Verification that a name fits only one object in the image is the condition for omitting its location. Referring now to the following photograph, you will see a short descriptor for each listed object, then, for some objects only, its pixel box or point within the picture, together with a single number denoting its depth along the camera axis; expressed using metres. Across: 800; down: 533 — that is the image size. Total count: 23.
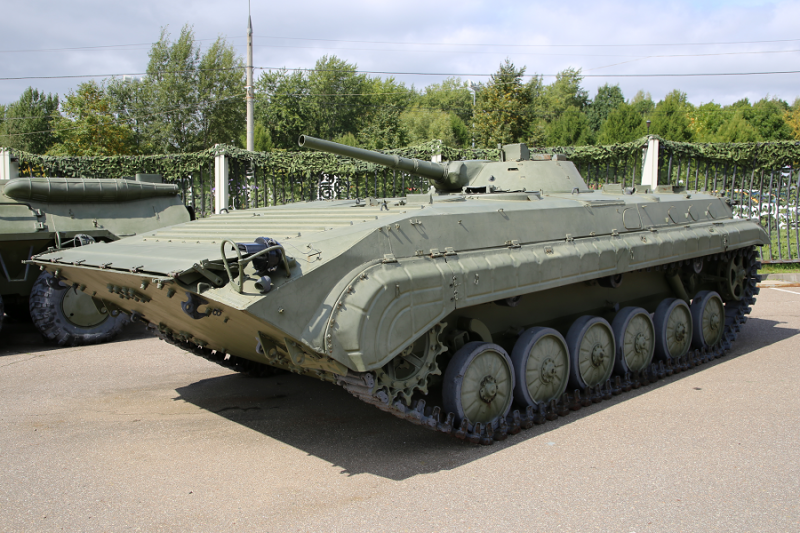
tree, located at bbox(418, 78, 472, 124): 69.56
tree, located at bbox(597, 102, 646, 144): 29.88
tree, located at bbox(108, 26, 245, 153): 36.12
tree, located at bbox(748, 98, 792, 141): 43.88
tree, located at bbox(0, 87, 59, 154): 41.16
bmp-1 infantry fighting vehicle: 4.16
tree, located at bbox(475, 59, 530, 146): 27.75
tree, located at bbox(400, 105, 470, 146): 41.78
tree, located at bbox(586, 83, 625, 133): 58.97
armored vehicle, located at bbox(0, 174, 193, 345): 8.90
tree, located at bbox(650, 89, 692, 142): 30.09
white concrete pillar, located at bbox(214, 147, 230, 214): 14.01
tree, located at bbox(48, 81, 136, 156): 29.47
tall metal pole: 19.81
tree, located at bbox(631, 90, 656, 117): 63.60
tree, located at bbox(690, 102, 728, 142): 48.19
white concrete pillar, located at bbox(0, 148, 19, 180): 13.48
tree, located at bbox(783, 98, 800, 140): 48.53
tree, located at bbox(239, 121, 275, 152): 24.81
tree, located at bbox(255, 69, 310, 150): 43.91
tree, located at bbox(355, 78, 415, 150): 26.25
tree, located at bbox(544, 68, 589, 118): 64.31
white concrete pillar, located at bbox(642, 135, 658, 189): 14.48
